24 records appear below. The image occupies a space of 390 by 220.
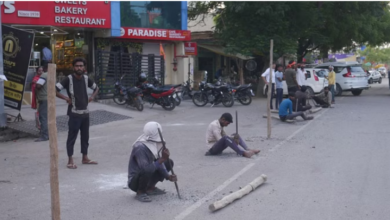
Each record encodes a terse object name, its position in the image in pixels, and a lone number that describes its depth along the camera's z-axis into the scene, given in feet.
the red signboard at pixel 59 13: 58.29
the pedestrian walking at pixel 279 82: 53.42
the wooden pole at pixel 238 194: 18.92
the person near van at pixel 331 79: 62.80
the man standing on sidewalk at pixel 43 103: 35.86
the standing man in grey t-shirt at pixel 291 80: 52.85
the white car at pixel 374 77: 149.42
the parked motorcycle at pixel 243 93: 64.59
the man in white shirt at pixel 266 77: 52.20
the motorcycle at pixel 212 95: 63.66
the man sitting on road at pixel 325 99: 59.93
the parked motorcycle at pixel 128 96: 57.16
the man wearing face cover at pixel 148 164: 20.11
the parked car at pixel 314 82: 72.49
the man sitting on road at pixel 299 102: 48.26
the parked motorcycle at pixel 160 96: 59.11
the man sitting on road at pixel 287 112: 44.62
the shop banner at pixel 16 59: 40.06
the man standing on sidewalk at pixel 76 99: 26.68
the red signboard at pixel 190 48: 82.96
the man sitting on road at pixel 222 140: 28.96
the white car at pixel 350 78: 79.61
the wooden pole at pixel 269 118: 36.08
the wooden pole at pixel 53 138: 15.75
